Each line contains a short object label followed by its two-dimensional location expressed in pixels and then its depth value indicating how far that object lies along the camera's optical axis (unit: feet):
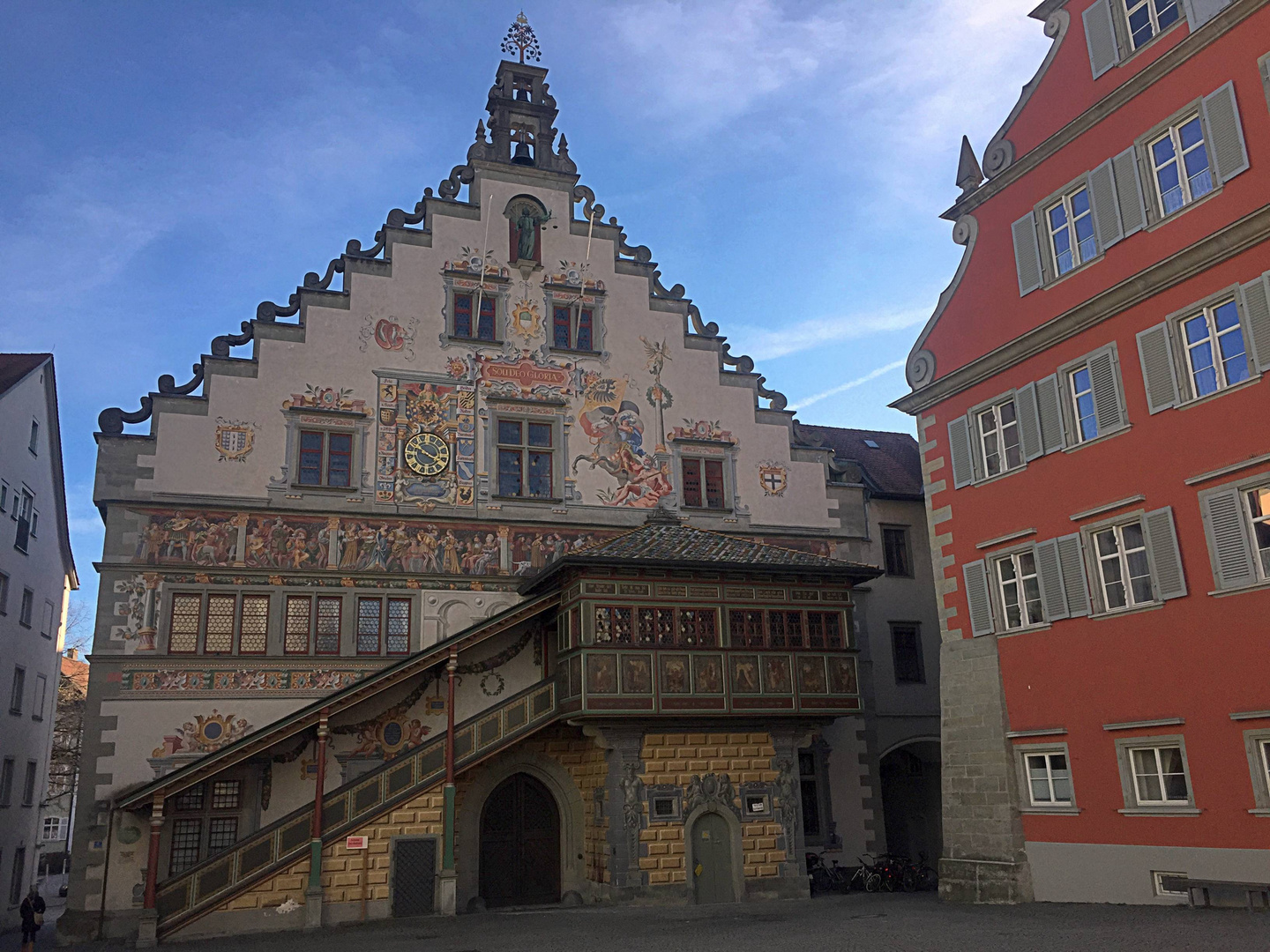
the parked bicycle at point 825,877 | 77.66
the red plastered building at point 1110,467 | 48.85
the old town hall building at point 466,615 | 65.77
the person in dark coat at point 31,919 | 61.47
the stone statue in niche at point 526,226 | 83.35
